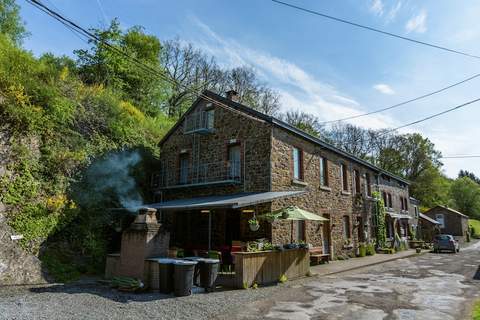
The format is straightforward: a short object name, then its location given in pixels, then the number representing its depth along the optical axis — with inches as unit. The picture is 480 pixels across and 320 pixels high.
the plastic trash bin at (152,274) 351.9
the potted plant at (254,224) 449.4
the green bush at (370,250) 792.0
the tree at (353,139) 1631.4
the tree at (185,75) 1278.3
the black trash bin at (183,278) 328.8
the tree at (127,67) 981.8
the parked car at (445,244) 954.1
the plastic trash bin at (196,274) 372.2
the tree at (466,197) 2290.8
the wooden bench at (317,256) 588.0
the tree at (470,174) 3519.2
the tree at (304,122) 1407.5
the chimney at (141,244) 365.4
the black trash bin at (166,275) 339.9
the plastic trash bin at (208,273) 355.3
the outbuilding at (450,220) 1609.3
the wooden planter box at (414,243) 1084.2
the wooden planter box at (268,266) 375.9
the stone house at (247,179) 535.2
